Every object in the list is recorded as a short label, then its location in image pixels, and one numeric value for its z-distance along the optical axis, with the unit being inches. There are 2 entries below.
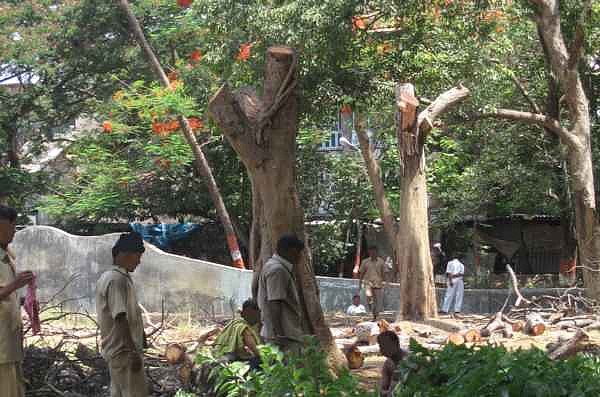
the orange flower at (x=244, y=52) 704.8
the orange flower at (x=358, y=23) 658.5
